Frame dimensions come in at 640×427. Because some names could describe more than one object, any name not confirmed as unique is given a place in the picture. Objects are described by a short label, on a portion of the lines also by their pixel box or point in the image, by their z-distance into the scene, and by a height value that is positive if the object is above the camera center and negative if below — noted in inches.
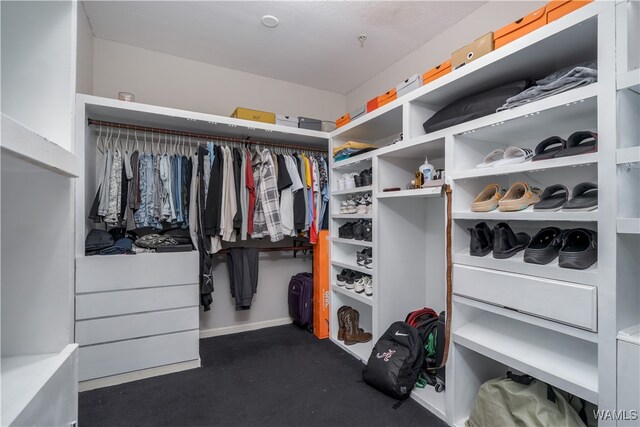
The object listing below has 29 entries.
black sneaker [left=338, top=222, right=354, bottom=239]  104.7 -5.3
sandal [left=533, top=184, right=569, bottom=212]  50.3 +3.1
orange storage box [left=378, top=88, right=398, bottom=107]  85.4 +35.0
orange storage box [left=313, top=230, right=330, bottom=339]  110.3 -26.4
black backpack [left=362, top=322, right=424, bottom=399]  71.9 -36.6
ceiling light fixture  89.0 +59.6
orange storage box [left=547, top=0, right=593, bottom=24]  47.6 +34.4
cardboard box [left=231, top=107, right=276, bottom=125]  102.2 +35.3
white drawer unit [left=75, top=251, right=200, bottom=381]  77.9 -26.8
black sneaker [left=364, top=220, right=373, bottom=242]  94.0 -4.7
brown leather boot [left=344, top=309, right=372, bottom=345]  102.5 -40.6
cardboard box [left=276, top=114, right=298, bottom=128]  109.2 +35.3
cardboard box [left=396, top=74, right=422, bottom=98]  78.0 +35.2
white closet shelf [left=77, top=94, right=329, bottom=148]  83.3 +30.2
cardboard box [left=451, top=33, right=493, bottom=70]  60.1 +34.9
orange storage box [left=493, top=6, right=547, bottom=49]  52.2 +35.0
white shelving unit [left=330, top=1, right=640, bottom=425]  42.4 -0.1
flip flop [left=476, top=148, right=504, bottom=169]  60.6 +12.0
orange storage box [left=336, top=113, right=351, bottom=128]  105.2 +34.6
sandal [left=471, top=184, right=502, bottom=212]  59.5 +3.5
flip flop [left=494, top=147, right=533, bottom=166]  56.3 +11.7
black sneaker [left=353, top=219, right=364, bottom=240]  98.2 -4.6
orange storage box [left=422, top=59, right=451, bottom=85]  70.0 +35.1
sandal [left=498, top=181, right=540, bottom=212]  55.0 +3.4
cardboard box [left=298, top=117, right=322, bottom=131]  113.5 +35.8
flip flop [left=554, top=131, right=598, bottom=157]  46.3 +12.1
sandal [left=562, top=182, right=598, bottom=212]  46.1 +2.8
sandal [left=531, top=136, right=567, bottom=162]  50.9 +12.1
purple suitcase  115.5 -33.1
